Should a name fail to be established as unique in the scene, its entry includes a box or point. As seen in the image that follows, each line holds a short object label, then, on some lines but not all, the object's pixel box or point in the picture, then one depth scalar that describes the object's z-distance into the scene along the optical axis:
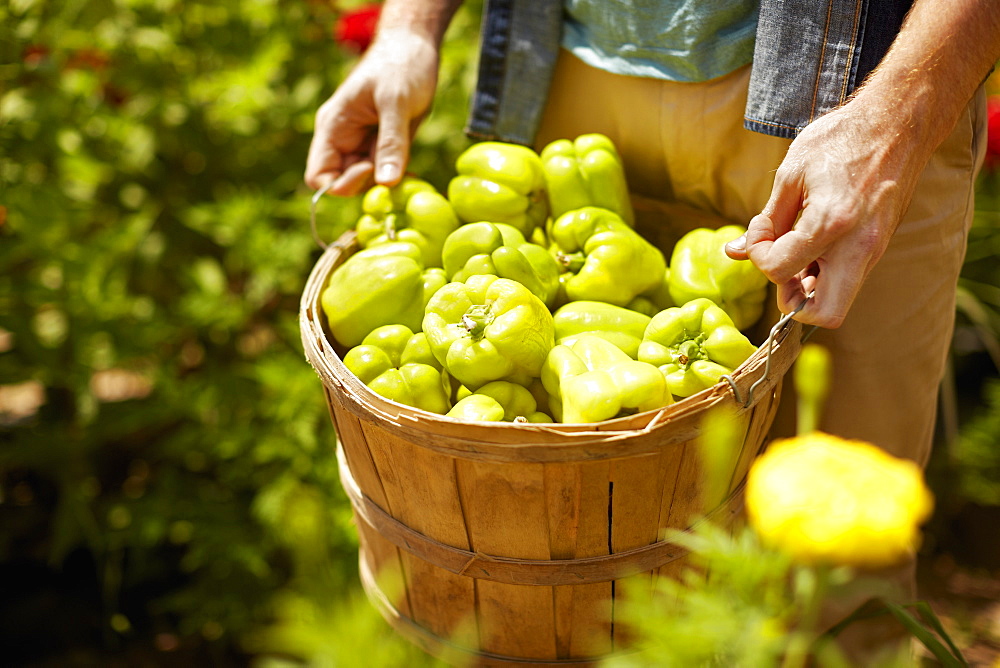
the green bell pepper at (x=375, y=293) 1.51
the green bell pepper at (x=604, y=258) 1.56
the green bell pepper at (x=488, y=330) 1.34
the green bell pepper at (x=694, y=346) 1.32
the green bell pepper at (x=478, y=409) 1.27
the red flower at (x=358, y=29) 2.44
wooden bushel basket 1.14
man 1.17
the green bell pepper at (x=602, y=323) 1.45
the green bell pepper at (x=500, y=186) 1.69
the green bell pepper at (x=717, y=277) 1.49
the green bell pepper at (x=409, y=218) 1.71
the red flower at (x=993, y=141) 2.31
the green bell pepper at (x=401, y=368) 1.36
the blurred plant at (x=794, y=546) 0.65
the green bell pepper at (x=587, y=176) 1.68
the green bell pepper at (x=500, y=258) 1.49
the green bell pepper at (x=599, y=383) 1.21
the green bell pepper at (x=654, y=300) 1.64
